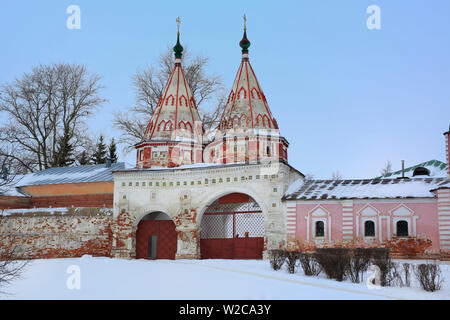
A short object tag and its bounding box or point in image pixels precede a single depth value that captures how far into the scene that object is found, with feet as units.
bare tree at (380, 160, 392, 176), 140.57
